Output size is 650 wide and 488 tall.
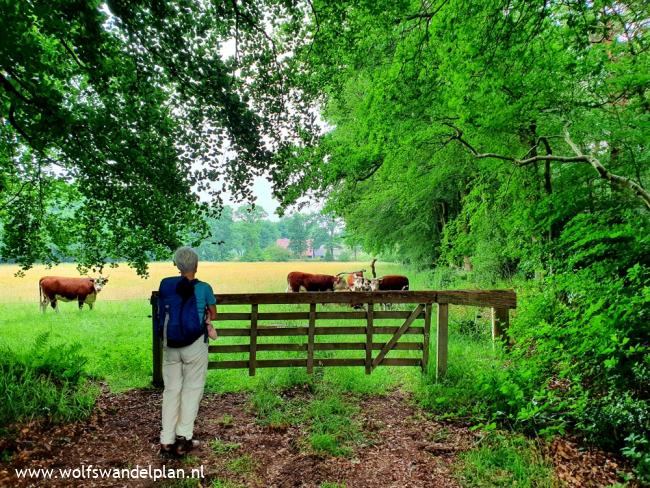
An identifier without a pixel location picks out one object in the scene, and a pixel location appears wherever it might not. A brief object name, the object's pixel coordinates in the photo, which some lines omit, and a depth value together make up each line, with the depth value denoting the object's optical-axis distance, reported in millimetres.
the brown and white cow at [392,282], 14008
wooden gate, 5715
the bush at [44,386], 4430
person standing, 3949
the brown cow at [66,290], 13141
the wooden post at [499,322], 5980
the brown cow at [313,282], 14344
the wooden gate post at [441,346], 5707
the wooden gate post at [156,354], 5497
